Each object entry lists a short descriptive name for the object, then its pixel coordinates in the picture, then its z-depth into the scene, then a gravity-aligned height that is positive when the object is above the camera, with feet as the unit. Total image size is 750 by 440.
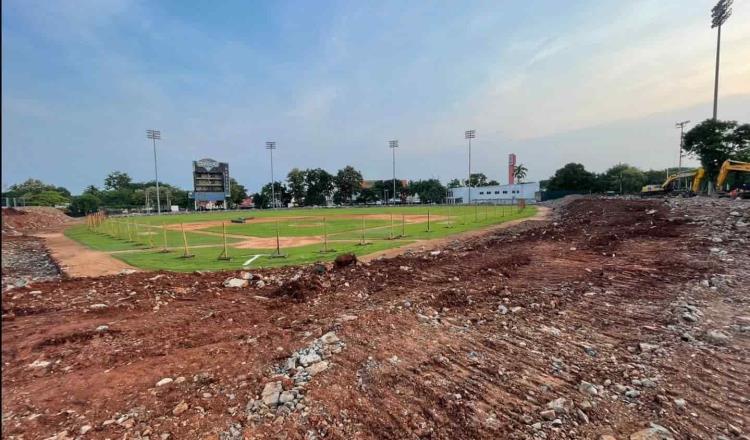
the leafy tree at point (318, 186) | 356.18 +21.41
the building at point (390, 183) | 362.98 +25.33
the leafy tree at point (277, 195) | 354.74 +12.84
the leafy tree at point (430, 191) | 347.97 +13.90
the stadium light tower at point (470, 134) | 283.18 +56.41
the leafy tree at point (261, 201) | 355.36 +7.39
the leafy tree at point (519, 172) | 387.55 +33.84
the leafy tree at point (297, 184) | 358.23 +23.97
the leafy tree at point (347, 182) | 352.49 +24.25
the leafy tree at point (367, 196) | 355.36 +10.04
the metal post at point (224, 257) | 47.07 -6.63
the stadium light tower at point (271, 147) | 327.06 +57.28
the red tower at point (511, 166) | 356.79 +37.74
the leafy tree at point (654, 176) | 258.96 +17.68
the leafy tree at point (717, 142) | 126.41 +20.42
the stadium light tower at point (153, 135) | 232.08 +51.03
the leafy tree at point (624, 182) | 246.70 +12.88
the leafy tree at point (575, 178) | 244.63 +16.17
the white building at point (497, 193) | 286.87 +8.70
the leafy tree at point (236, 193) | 359.66 +16.44
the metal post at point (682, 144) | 143.27 +22.24
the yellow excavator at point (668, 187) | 143.50 +5.99
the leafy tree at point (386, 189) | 358.43 +16.72
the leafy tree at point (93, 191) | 281.93 +17.30
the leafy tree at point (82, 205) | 204.64 +3.97
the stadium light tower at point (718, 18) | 137.72 +73.08
